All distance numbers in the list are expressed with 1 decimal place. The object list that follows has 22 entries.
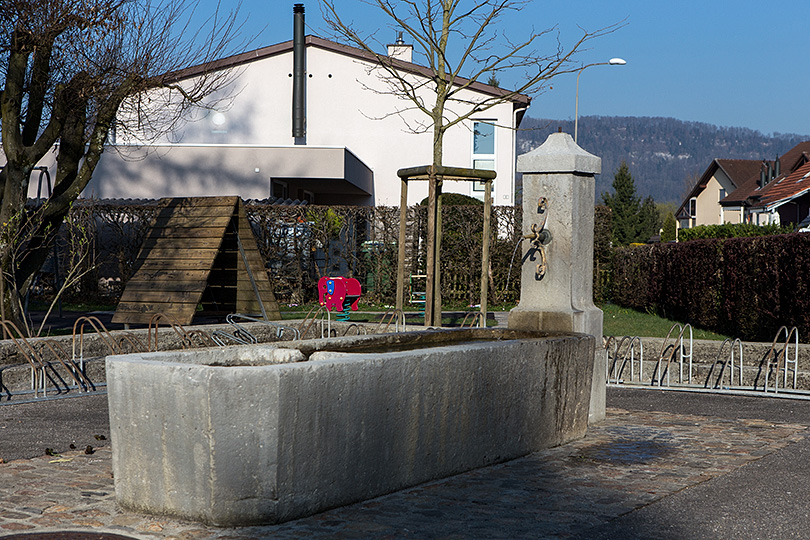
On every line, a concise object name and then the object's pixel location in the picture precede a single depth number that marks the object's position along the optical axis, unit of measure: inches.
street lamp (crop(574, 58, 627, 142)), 1247.5
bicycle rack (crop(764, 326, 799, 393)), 365.2
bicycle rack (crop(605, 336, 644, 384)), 407.2
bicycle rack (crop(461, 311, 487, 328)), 371.1
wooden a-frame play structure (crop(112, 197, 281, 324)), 464.8
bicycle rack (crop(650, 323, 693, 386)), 388.5
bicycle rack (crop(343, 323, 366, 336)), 482.3
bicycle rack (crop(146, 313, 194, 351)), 352.3
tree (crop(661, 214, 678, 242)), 3014.3
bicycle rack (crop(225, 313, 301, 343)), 428.1
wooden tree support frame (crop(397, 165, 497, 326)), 405.1
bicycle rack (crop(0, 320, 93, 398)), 335.0
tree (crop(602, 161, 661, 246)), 2967.5
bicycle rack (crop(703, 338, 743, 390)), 401.1
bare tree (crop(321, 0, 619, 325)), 409.7
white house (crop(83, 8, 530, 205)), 1150.3
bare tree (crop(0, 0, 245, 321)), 416.2
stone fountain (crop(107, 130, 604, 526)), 162.9
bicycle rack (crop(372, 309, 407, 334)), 402.0
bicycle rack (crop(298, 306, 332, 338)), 442.8
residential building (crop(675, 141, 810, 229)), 1419.8
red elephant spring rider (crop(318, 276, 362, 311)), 523.2
